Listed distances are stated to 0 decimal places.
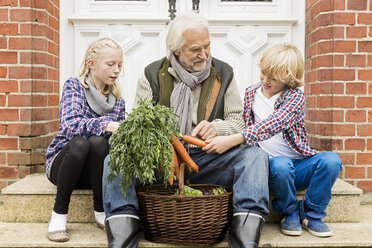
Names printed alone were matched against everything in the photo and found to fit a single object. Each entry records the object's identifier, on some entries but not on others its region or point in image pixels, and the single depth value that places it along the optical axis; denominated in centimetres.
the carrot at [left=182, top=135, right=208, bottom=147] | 232
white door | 359
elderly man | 223
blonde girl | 236
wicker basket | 214
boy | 242
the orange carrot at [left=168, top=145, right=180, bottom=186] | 219
